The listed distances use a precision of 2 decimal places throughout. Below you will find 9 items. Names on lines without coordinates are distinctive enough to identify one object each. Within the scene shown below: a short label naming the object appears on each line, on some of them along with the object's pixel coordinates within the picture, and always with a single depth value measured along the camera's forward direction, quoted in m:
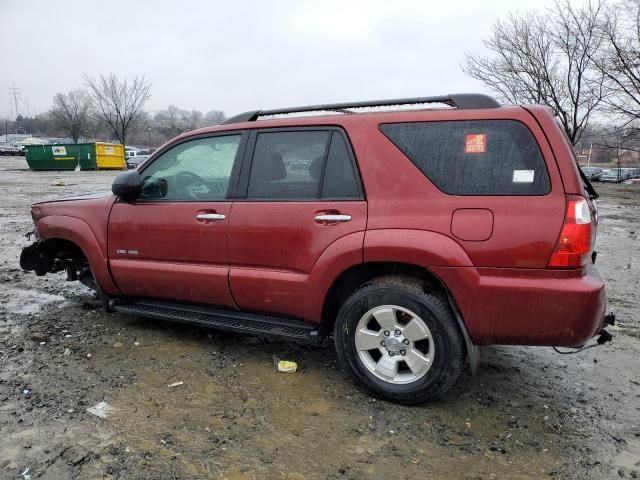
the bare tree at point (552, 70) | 23.44
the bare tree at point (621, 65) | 22.36
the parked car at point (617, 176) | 36.10
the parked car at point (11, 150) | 57.84
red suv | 2.69
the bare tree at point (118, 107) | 41.78
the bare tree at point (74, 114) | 59.56
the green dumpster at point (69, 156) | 32.53
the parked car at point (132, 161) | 35.37
